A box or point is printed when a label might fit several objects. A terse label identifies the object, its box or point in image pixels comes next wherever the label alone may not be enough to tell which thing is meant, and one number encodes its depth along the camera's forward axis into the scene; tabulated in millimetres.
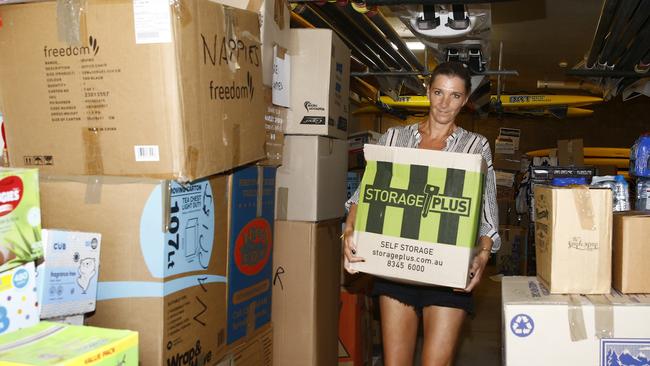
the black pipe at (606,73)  4602
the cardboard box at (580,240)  1789
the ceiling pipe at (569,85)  6189
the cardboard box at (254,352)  2222
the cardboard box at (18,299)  1291
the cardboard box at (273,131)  2501
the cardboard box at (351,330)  3359
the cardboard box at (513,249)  7625
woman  2172
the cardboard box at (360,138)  4406
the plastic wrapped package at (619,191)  2363
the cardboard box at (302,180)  2770
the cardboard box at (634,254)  1779
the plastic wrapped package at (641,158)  2277
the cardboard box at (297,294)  2748
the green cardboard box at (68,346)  1121
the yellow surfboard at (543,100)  7825
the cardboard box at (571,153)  7012
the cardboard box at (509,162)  9242
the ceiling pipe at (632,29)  3145
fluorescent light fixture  6413
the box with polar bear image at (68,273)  1476
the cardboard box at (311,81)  2770
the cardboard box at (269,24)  2299
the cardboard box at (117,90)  1704
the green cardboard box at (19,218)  1351
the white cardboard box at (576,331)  1669
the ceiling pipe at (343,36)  3229
